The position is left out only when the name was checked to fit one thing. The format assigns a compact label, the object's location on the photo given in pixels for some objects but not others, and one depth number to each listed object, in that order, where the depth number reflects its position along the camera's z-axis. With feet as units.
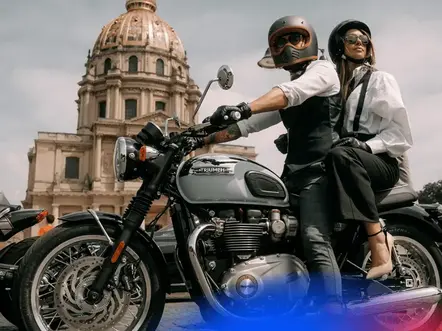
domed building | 167.12
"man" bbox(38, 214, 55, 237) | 24.11
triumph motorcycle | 8.49
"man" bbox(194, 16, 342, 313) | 9.10
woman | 9.38
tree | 175.01
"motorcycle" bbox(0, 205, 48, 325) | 10.96
